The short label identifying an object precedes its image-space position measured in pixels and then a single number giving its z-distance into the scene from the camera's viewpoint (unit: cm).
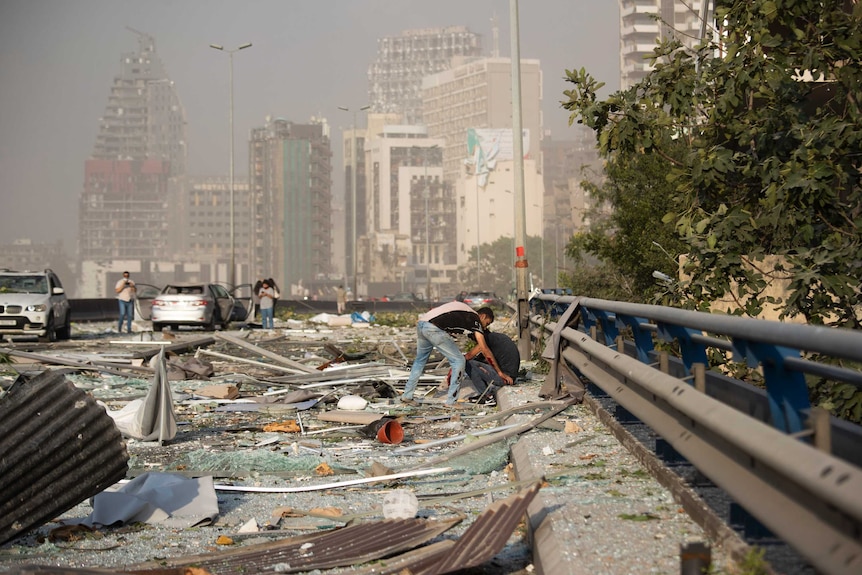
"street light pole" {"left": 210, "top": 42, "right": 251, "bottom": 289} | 6739
